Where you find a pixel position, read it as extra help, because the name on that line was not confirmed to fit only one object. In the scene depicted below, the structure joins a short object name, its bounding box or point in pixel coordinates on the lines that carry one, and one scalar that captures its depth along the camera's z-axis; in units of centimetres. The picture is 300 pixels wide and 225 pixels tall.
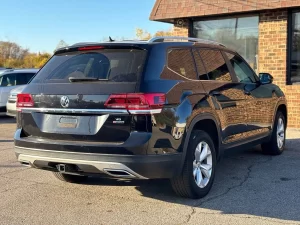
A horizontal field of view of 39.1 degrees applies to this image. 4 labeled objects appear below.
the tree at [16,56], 4784
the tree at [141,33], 3756
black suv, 432
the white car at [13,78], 1474
